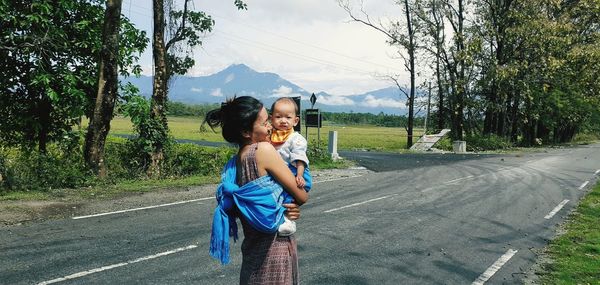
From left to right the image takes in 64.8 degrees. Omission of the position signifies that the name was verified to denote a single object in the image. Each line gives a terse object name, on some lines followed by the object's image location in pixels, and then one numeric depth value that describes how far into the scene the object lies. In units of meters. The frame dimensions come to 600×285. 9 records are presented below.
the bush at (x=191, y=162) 16.03
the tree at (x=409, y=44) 36.44
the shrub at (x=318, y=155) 21.67
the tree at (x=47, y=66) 12.63
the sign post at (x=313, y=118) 22.61
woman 2.94
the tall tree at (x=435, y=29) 36.62
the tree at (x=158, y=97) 15.39
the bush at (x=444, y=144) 36.94
